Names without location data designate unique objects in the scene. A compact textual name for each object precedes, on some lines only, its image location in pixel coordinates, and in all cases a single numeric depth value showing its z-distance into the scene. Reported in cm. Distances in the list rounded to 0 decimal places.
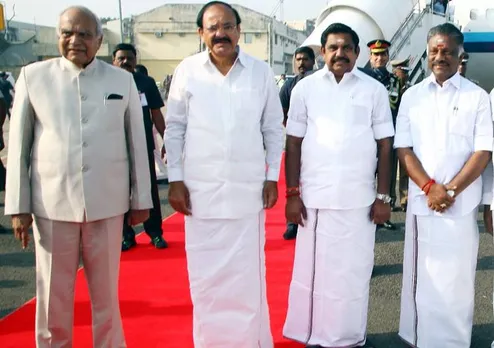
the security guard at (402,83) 618
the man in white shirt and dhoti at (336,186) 287
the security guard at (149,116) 449
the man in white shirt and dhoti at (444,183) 281
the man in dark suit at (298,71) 525
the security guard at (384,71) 555
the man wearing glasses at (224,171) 269
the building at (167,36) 4941
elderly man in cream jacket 245
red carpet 322
